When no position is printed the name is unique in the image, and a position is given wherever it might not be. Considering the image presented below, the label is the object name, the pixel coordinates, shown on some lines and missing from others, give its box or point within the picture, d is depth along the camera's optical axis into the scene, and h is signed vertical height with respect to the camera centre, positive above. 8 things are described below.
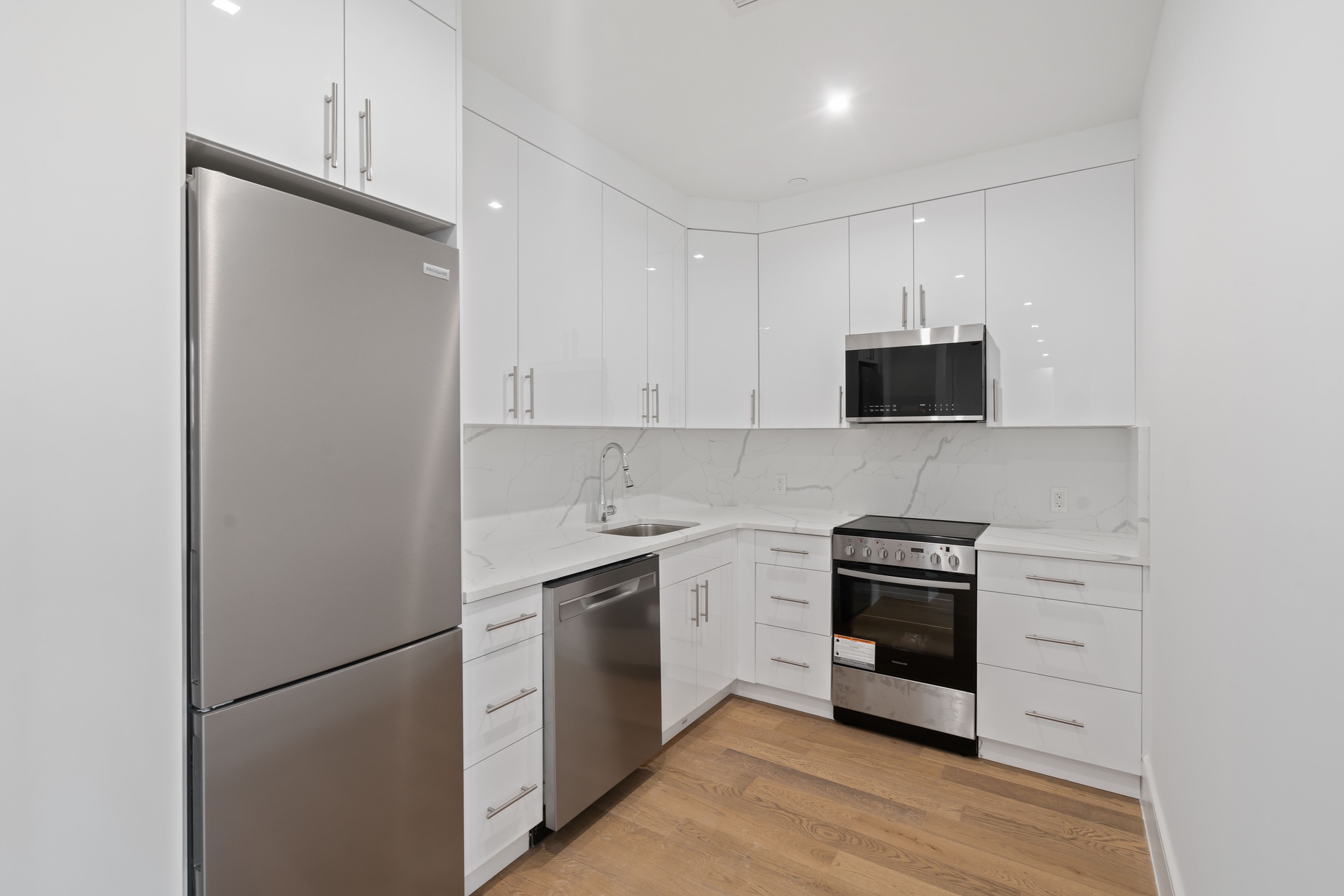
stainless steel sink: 3.29 -0.42
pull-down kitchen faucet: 3.28 -0.26
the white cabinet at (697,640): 2.68 -0.89
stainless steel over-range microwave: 2.81 +0.35
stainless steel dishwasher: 2.05 -0.84
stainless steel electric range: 2.67 -0.82
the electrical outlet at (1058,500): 2.96 -0.24
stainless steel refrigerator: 1.22 -0.23
